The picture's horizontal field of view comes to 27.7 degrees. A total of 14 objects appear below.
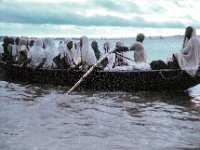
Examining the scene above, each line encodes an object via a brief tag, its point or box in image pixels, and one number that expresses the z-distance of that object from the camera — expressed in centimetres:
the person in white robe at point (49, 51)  1591
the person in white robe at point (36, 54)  1573
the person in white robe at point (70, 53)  1466
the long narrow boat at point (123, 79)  1165
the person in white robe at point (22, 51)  1611
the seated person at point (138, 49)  1281
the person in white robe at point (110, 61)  1433
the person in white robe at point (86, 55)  1382
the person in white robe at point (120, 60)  1427
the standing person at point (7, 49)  1765
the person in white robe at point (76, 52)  1552
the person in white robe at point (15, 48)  1741
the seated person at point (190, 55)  1137
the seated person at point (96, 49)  1572
